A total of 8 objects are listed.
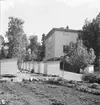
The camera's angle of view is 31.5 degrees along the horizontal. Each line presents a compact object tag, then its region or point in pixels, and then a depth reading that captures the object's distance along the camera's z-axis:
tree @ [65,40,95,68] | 23.65
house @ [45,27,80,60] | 32.66
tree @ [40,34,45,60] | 48.39
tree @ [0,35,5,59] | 29.35
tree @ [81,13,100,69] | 30.72
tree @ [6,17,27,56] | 29.02
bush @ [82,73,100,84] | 13.33
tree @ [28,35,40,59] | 56.69
